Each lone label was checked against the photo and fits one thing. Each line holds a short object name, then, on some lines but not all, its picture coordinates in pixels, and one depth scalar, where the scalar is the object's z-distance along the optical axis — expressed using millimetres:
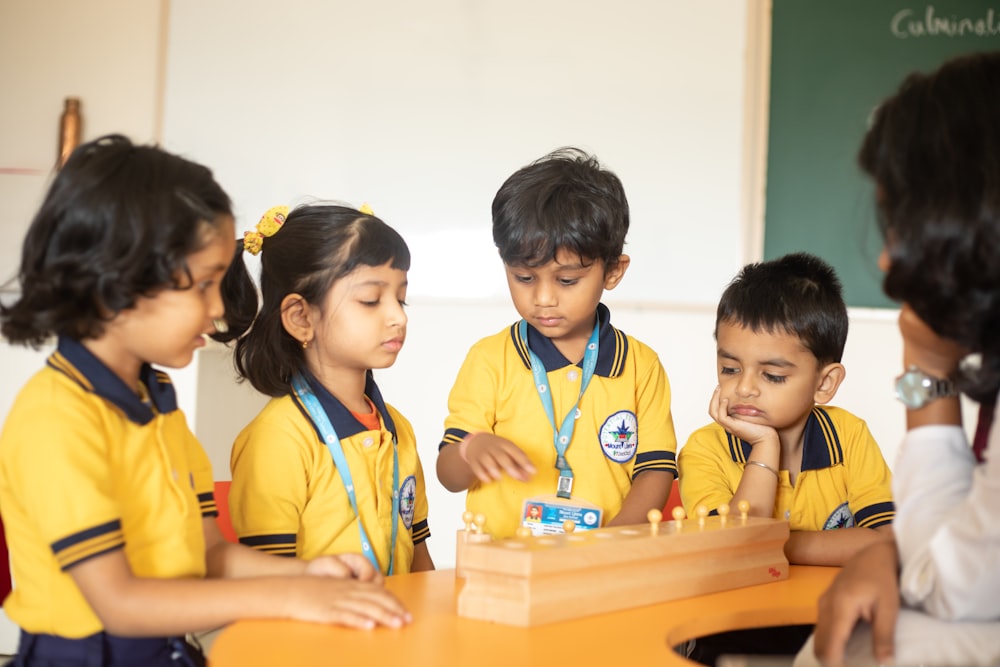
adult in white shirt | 1080
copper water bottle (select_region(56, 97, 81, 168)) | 4070
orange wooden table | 1104
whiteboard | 3865
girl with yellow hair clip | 1855
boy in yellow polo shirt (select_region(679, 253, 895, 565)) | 2066
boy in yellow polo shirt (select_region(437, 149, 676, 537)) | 2164
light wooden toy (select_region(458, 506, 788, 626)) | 1229
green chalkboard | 3797
